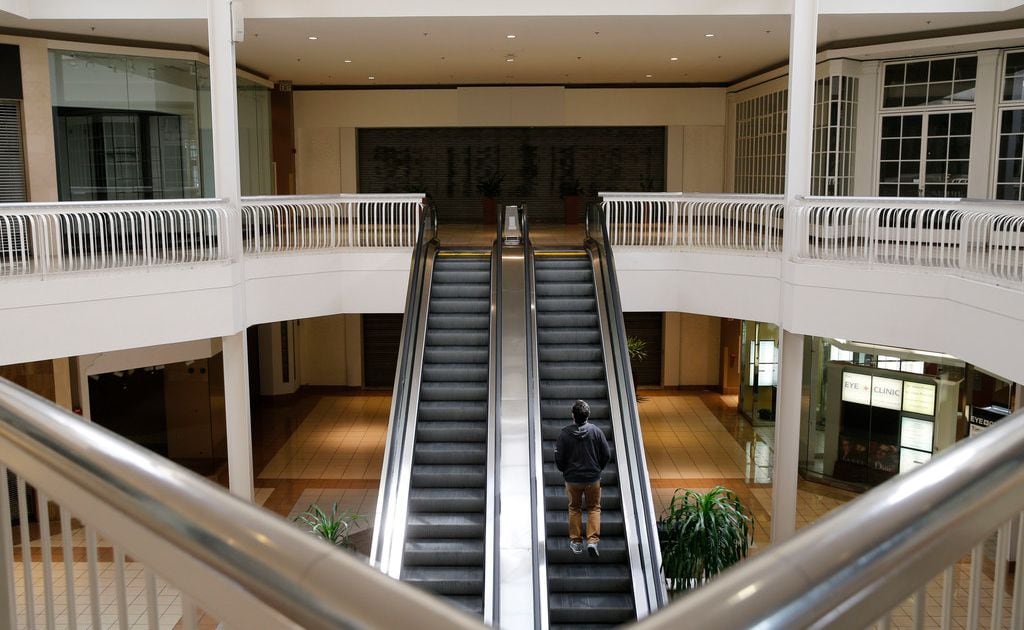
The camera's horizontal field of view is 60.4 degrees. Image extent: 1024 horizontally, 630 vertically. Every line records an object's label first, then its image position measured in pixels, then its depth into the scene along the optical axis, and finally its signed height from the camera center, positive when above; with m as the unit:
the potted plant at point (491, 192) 23.31 +0.35
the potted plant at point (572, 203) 23.91 +0.05
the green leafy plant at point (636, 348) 21.31 -3.48
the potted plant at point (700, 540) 9.88 -3.79
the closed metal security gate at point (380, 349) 23.83 -3.92
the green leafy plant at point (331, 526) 10.50 -3.90
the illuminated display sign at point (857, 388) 16.25 -3.37
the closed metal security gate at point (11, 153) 14.77 +0.84
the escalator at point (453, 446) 9.86 -3.07
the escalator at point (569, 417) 9.38 -2.81
